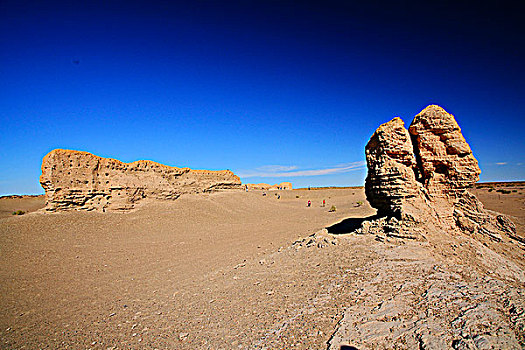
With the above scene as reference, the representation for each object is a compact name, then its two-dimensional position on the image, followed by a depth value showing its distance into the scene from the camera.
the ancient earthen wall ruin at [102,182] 16.59
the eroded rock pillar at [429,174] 8.74
